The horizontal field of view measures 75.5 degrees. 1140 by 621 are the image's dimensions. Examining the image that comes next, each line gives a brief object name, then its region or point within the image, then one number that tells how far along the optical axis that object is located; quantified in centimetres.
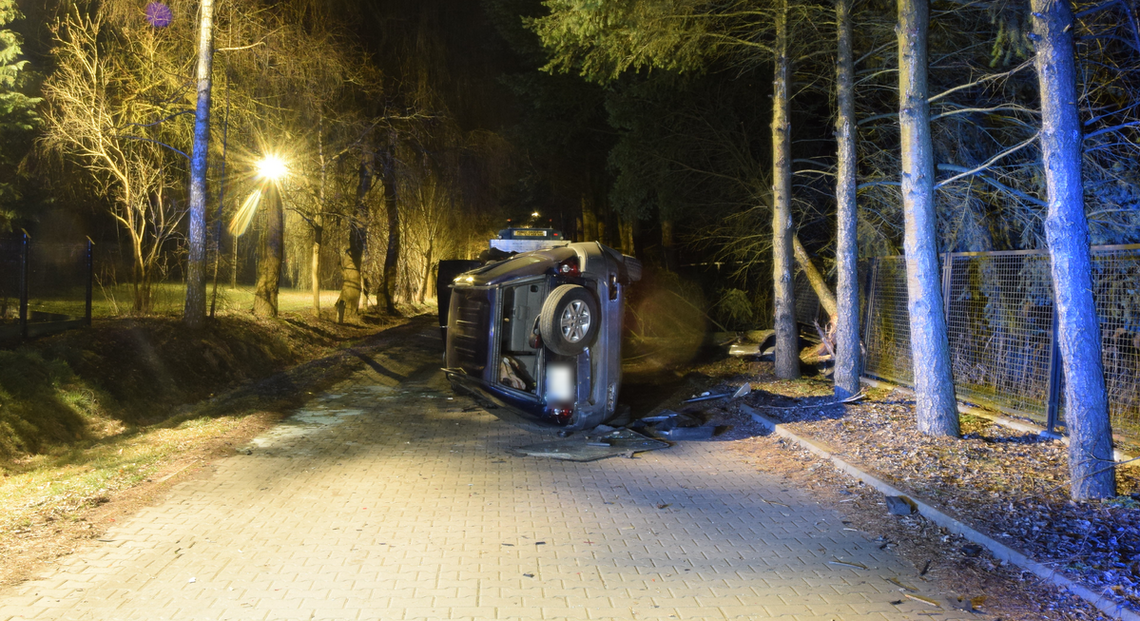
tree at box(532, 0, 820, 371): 1177
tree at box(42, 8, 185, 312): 1483
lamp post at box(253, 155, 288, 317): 2021
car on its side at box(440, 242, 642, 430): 929
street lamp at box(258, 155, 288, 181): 1797
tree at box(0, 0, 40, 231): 1482
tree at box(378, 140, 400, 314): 2192
